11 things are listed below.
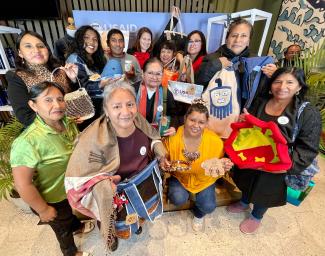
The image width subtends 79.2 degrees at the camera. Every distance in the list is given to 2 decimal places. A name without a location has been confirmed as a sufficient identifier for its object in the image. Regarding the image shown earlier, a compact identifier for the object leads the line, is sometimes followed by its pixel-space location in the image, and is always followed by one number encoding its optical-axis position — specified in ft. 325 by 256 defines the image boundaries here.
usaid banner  9.04
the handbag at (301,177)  4.59
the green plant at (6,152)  4.90
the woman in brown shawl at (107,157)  3.40
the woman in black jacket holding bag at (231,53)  5.16
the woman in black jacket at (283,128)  4.42
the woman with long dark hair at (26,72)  4.46
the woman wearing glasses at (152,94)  5.04
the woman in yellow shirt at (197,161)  4.71
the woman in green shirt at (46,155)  3.29
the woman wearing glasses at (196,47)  7.14
